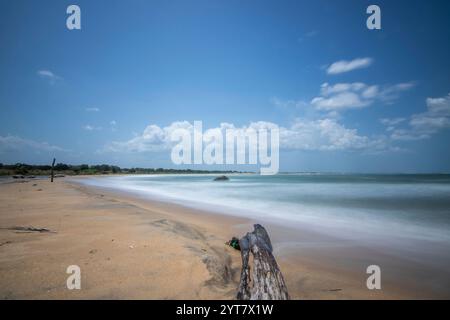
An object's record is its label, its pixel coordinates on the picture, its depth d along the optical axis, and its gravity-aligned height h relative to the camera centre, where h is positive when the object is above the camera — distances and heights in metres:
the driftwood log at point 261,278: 2.73 -1.45
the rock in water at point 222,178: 54.17 -3.34
